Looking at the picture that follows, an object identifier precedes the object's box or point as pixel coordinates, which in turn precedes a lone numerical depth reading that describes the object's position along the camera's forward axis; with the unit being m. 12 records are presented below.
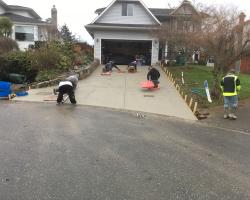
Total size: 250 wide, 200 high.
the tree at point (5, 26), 22.09
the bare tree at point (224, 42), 9.22
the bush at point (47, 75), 13.19
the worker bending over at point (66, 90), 9.08
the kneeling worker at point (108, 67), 17.30
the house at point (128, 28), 20.34
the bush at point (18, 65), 15.25
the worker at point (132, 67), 17.08
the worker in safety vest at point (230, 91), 7.63
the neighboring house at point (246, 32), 9.21
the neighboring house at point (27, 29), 25.58
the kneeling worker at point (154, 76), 12.19
